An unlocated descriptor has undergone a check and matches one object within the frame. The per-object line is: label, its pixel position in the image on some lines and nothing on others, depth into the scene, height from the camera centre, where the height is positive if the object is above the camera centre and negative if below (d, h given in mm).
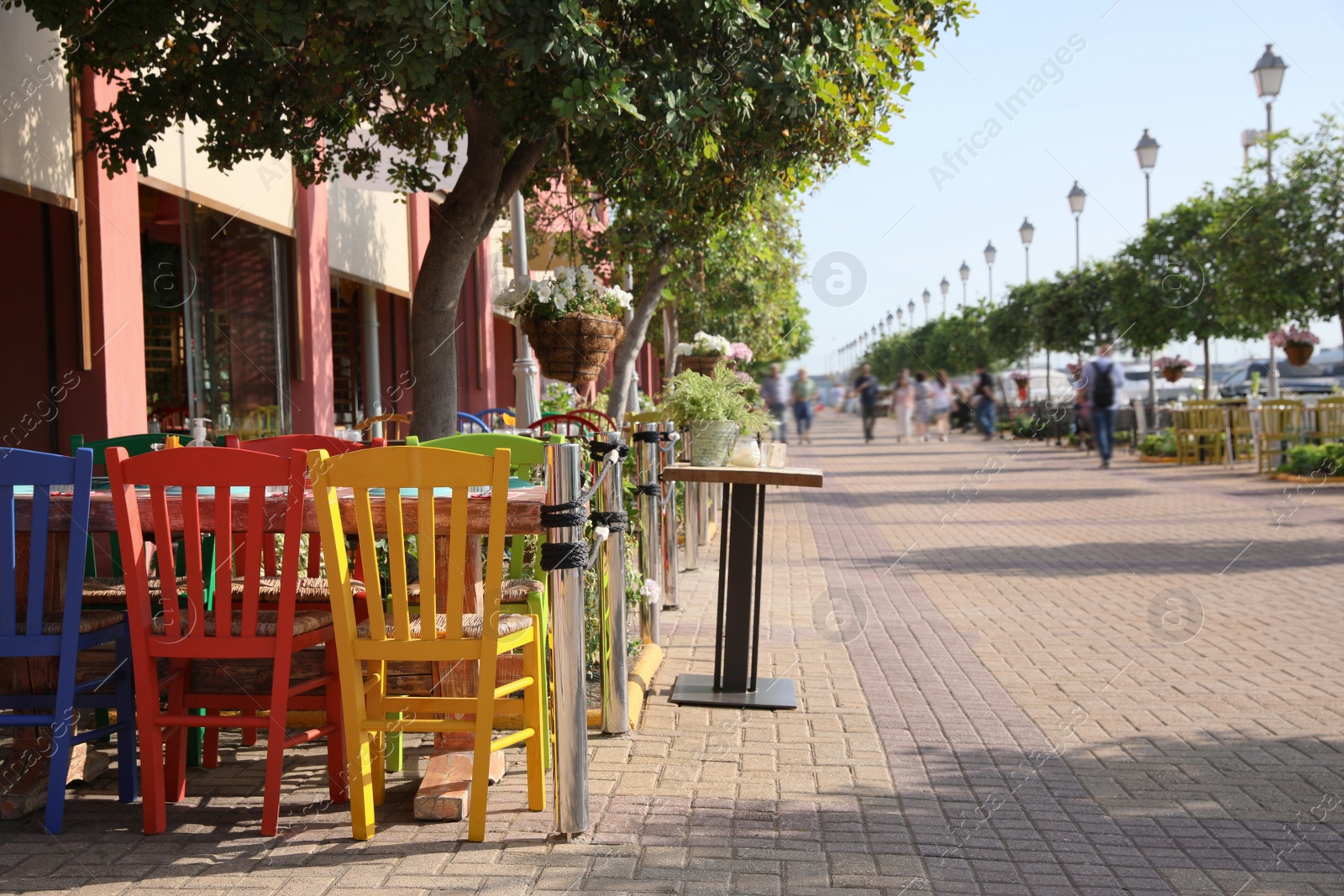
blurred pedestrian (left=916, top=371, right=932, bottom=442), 33375 +614
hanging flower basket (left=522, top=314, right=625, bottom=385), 7789 +590
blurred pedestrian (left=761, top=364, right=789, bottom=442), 25422 +742
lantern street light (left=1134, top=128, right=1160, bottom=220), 23984 +5219
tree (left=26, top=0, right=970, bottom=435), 5039 +1695
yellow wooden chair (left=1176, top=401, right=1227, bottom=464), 21062 -286
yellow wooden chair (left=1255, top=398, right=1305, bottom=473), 17969 -137
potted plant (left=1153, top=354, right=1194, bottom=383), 29766 +1224
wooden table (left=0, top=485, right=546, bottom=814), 3951 -493
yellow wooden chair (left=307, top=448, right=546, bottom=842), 3557 -510
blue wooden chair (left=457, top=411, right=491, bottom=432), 9540 +139
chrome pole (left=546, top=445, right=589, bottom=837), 3729 -720
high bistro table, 5453 -849
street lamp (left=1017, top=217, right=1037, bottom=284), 35656 +5523
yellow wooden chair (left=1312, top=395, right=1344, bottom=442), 17594 -101
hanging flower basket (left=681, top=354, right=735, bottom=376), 15016 +847
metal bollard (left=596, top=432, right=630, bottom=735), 4820 -742
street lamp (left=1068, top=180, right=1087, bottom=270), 30344 +5515
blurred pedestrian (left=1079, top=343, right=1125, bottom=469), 19406 +500
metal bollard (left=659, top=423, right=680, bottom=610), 7992 -795
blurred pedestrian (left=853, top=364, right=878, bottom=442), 32281 +792
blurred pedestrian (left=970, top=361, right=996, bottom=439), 30975 +613
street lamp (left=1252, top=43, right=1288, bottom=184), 17766 +4928
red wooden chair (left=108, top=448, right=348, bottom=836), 3607 -482
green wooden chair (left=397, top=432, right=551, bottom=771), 5027 -42
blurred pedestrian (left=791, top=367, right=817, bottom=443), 32750 +783
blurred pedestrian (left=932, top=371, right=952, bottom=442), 32938 +601
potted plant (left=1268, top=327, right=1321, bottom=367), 18844 +1069
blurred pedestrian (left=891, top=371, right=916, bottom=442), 32250 +683
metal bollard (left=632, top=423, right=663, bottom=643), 6293 -449
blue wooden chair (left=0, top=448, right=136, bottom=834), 3686 -529
